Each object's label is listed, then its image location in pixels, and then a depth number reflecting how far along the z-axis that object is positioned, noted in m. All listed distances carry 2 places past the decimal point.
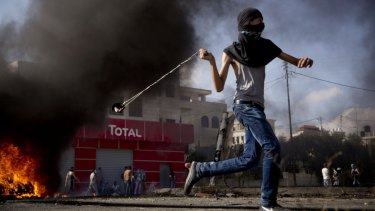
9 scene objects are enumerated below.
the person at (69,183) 19.91
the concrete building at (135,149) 26.55
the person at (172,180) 28.36
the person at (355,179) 18.10
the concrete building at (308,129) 55.99
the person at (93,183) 21.48
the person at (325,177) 18.48
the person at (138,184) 23.30
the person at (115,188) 24.92
